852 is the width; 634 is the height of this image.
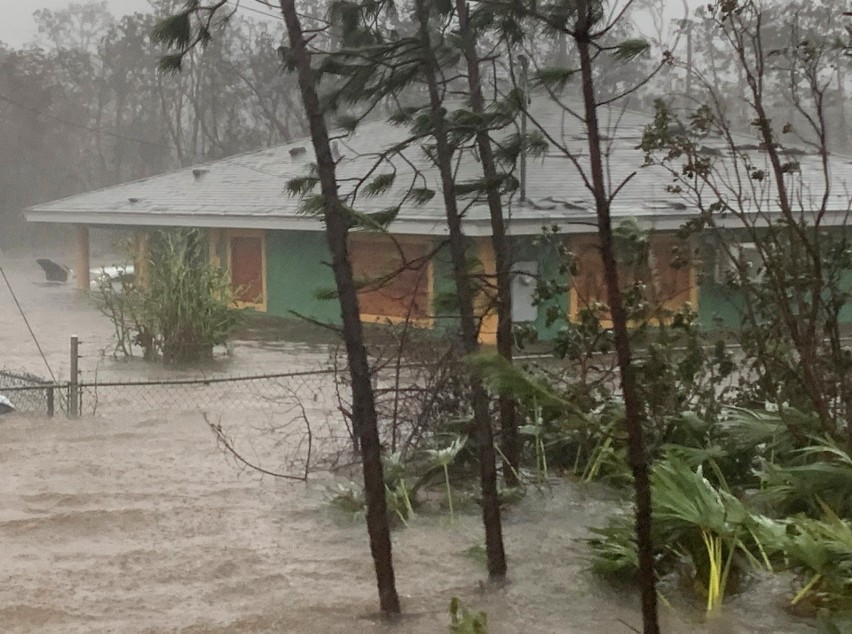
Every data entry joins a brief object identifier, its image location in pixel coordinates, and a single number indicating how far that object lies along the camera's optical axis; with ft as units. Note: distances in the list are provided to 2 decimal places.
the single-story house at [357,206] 58.08
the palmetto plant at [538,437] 31.07
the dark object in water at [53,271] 114.73
